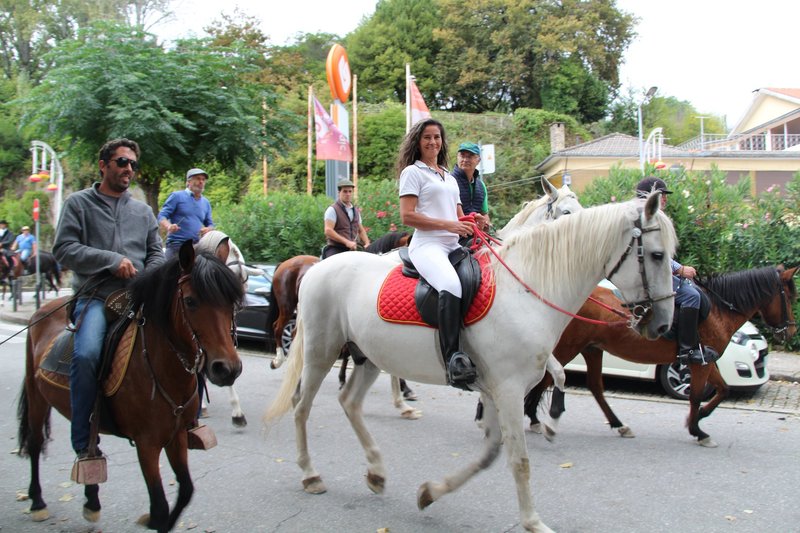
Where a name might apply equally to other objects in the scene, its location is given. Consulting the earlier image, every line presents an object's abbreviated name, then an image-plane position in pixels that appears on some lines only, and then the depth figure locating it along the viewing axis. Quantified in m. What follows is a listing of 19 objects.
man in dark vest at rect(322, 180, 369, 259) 8.07
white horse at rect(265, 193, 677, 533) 3.71
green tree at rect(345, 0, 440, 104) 42.34
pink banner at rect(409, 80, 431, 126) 15.73
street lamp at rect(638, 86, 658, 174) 24.00
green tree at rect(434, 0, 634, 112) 39.44
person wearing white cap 20.94
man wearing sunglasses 3.46
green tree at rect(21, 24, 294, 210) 11.97
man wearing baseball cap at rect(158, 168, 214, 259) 7.18
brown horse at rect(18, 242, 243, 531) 3.23
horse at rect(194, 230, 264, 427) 5.36
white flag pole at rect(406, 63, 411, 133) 16.86
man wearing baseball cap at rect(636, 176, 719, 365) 5.77
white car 7.26
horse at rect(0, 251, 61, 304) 19.69
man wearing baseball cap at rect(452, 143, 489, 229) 6.24
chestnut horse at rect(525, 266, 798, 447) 5.93
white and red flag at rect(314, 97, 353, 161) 15.32
